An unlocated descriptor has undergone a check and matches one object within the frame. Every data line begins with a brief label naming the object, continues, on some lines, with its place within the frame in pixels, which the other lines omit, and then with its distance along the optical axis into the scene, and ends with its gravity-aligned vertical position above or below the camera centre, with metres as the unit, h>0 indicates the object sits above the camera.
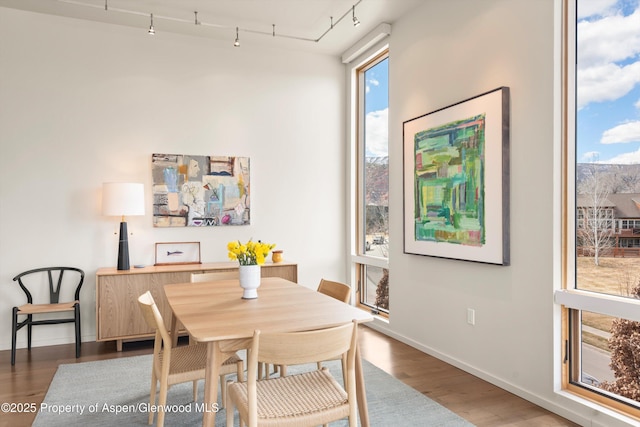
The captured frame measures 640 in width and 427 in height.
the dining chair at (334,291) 2.81 -0.53
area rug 2.64 -1.23
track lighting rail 3.98 +1.82
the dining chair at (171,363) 2.22 -0.80
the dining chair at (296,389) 1.73 -0.79
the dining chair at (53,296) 3.82 -0.79
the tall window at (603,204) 2.45 +0.02
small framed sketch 4.54 -0.43
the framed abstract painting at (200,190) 4.55 +0.21
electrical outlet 3.39 -0.81
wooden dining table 1.93 -0.51
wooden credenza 3.92 -0.76
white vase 2.58 -0.40
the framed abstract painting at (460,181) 3.09 +0.22
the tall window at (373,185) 4.81 +0.28
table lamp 4.04 +0.08
